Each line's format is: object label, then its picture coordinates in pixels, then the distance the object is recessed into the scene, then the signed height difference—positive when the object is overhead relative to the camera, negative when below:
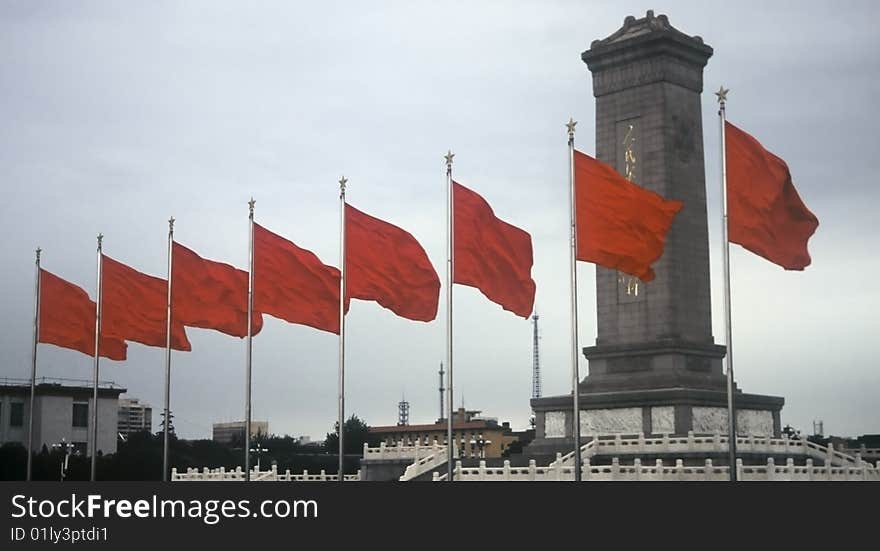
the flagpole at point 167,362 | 38.88 +2.96
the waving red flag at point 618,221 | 30.52 +5.53
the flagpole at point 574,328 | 30.12 +3.11
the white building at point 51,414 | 81.25 +3.08
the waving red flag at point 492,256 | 32.22 +4.99
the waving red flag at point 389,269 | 33.59 +4.92
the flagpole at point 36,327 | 41.94 +4.27
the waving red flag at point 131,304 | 40.25 +4.78
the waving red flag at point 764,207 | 29.77 +5.69
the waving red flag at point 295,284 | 35.66 +4.77
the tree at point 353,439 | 117.75 +2.21
